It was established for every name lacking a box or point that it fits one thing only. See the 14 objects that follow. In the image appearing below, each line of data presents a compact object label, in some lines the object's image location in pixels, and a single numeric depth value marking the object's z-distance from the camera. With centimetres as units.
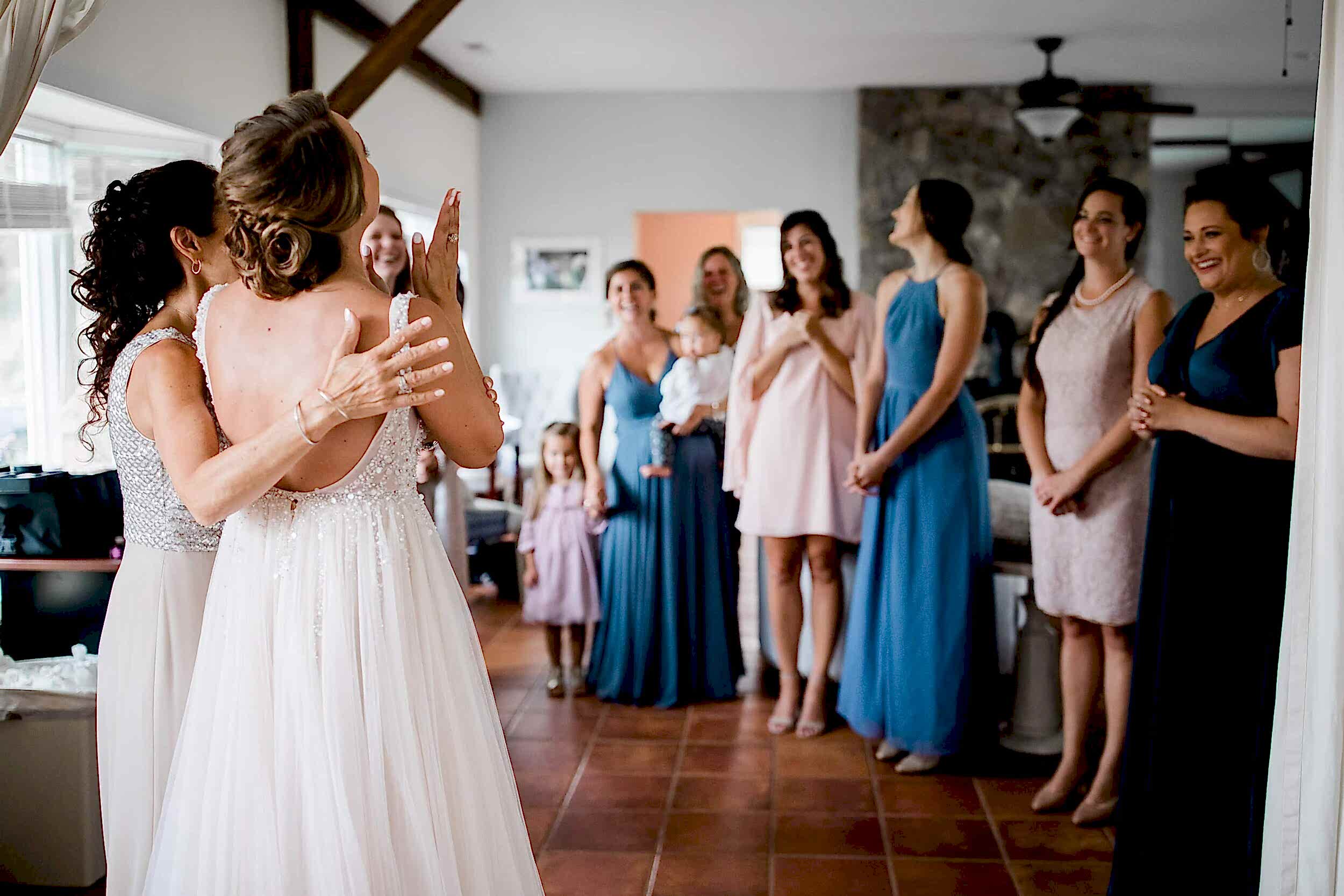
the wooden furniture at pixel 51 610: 280
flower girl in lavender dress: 416
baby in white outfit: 392
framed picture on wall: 845
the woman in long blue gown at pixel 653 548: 404
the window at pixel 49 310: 367
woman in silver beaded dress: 201
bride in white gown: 154
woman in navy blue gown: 212
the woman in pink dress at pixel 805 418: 362
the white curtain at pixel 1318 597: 167
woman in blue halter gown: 327
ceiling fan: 667
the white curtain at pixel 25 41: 191
